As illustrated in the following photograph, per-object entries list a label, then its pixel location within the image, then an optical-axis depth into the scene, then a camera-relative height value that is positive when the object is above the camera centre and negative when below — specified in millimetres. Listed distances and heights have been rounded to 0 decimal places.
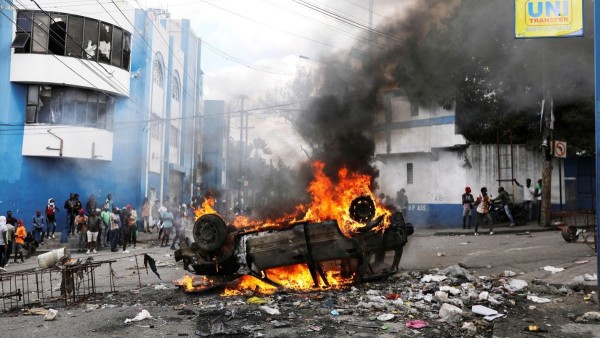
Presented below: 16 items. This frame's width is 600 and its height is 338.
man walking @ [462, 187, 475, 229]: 17703 -400
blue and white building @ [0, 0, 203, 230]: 18625 +3830
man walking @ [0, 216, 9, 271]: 12266 -1376
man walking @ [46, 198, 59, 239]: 17828 -1125
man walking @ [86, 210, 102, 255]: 15775 -1387
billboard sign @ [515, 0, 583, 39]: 9531 +3871
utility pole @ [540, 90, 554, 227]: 16734 +1015
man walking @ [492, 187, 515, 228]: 17266 -241
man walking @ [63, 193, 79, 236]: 17953 -969
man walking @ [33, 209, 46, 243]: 16891 -1441
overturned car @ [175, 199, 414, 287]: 7531 -966
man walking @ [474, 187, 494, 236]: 15758 -506
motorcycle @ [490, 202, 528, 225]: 18312 -775
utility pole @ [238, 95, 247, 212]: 17862 +1972
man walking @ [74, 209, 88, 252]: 16281 -1376
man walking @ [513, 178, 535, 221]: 18578 -167
